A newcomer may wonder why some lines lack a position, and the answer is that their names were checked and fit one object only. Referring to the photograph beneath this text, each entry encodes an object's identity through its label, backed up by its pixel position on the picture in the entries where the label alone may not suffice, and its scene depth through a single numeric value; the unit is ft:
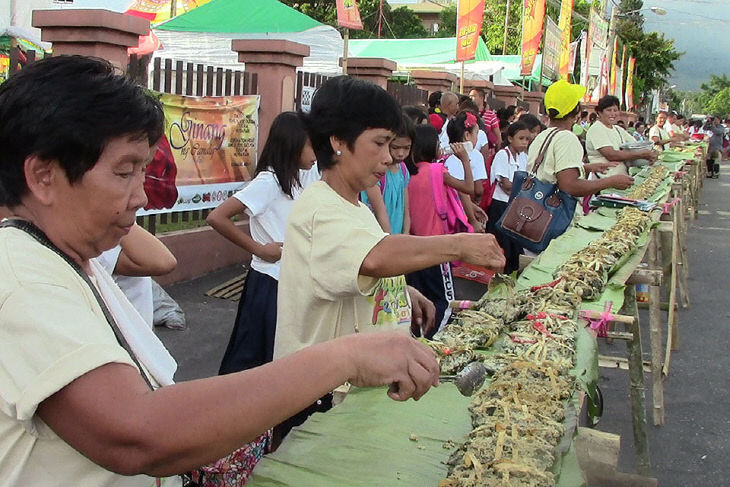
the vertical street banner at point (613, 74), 92.48
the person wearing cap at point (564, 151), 16.72
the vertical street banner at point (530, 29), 53.21
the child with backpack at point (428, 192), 18.43
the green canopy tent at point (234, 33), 43.06
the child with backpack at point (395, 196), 14.11
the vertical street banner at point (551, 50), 52.90
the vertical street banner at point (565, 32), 60.49
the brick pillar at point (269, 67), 24.88
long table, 5.82
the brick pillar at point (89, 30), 17.29
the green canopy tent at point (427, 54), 64.34
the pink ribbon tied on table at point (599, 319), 10.48
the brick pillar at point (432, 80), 40.96
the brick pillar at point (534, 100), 67.81
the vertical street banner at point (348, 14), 31.22
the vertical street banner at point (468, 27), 45.34
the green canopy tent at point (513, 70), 79.46
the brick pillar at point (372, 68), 31.71
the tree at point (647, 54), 158.54
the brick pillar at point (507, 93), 57.72
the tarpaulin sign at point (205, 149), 20.44
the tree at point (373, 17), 103.04
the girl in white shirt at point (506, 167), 24.11
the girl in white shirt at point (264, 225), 10.96
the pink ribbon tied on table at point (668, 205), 21.57
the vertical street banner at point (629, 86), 117.39
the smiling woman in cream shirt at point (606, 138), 23.72
